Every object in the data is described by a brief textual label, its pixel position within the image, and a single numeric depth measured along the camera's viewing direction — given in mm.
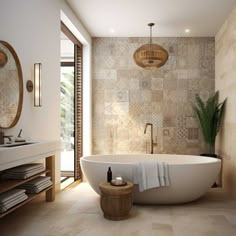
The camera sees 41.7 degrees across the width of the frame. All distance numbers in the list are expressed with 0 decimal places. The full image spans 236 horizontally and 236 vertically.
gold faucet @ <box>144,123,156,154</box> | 5722
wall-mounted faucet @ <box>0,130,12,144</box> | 2722
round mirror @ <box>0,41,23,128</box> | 2746
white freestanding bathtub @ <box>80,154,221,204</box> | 3615
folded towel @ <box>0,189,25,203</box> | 2522
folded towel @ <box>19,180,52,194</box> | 3072
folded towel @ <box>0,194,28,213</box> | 2467
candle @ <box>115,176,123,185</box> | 3307
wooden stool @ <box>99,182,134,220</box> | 3156
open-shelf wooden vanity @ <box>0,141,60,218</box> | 2424
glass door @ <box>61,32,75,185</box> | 5719
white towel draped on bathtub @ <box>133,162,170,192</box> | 3568
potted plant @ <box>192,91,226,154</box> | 5047
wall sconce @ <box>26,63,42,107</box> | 3352
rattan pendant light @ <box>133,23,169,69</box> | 4922
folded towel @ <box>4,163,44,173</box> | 2893
